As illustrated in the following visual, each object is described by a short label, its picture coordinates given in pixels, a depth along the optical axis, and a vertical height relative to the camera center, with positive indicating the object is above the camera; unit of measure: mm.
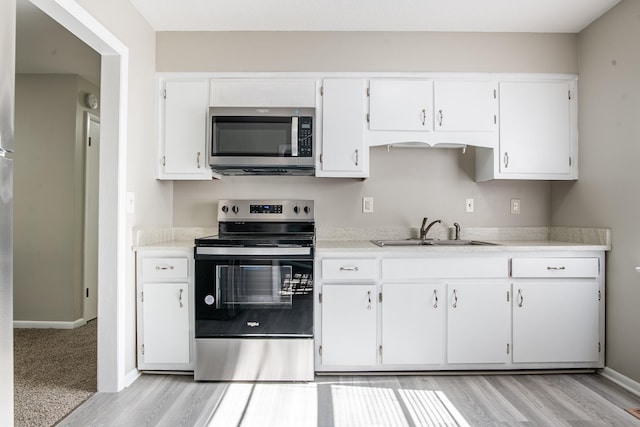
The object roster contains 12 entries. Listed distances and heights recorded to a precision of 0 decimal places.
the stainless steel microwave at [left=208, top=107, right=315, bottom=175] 2617 +561
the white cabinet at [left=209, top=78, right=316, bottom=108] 2754 +900
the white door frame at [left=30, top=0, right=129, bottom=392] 2227 -72
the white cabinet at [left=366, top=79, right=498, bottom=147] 2730 +765
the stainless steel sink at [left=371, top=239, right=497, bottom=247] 2777 -195
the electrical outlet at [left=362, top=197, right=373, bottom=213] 3031 +89
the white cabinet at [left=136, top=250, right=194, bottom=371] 2422 -613
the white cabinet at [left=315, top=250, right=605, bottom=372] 2422 -621
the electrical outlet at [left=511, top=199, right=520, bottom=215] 3051 +91
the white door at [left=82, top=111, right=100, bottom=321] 3654 -90
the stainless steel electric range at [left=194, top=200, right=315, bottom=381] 2369 -599
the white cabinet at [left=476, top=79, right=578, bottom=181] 2754 +611
